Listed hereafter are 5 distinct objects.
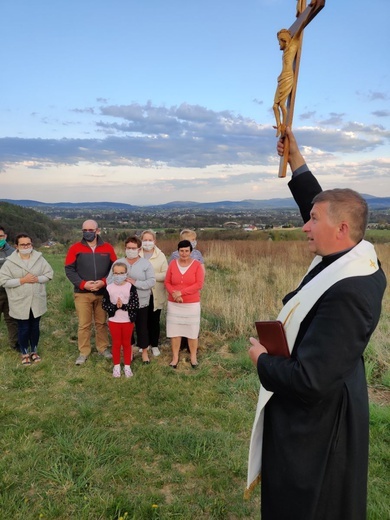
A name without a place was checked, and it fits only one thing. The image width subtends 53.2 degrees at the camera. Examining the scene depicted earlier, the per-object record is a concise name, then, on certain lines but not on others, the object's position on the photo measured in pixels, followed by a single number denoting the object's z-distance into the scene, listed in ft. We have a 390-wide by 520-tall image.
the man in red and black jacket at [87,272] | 18.29
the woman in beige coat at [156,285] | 19.63
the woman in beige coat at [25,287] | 18.20
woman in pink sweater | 18.24
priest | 4.64
